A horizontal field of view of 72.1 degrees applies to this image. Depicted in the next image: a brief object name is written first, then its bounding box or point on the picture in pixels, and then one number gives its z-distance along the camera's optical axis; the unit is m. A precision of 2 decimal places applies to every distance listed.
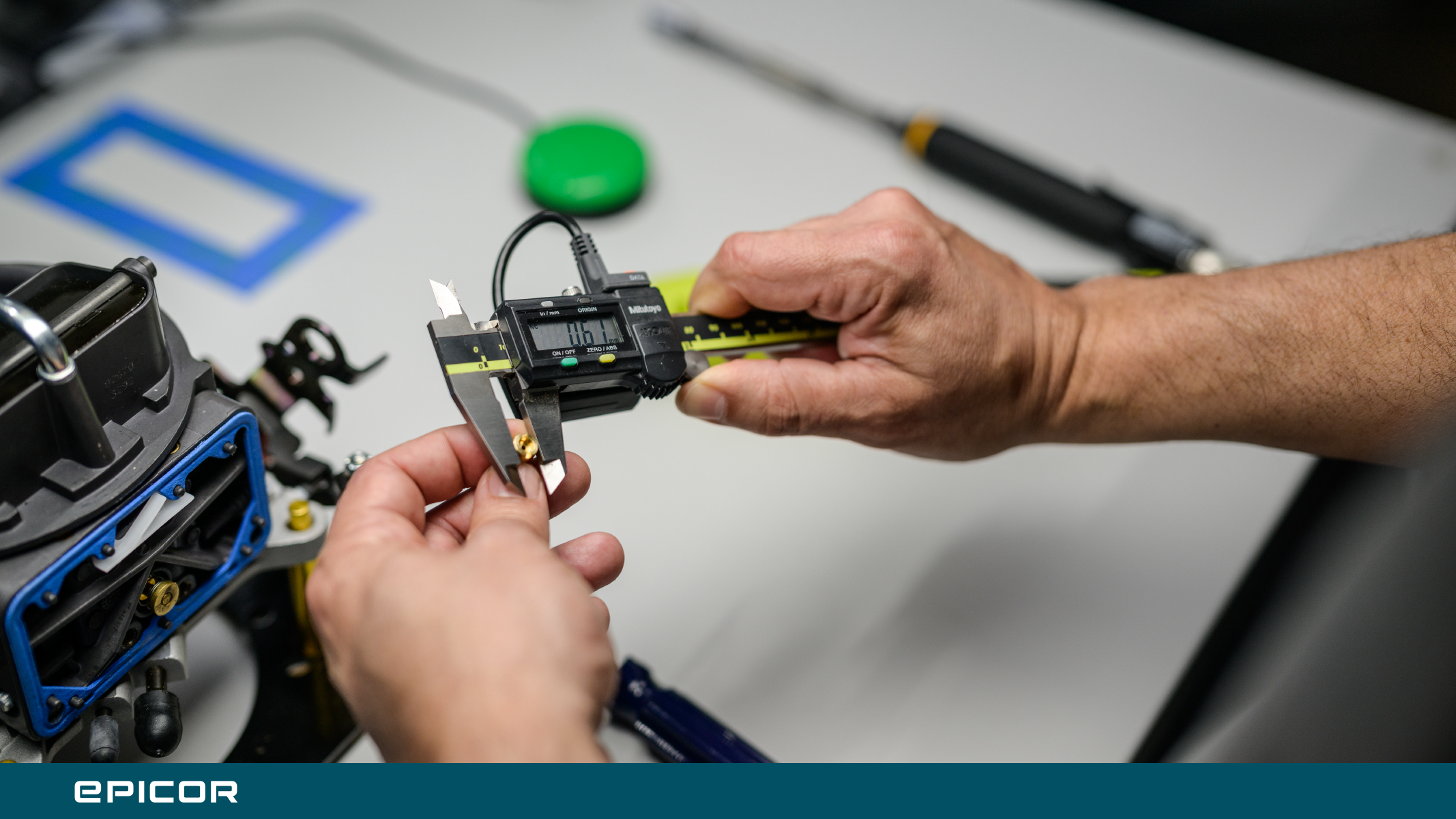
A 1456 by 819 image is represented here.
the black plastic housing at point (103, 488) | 0.59
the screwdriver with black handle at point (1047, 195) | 1.29
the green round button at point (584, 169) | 1.30
